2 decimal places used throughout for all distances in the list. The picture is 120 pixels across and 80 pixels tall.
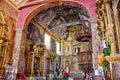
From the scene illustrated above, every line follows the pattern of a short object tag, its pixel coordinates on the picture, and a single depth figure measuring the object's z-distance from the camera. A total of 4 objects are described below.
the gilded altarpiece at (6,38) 4.63
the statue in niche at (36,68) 7.20
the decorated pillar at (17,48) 5.12
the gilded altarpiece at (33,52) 6.73
